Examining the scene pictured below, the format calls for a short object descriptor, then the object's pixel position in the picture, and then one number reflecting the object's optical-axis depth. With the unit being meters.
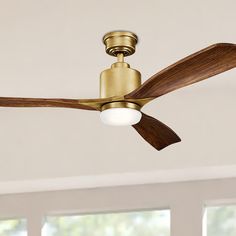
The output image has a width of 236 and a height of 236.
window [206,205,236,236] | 3.77
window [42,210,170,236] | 3.89
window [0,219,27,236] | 4.07
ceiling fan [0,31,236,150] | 2.04
